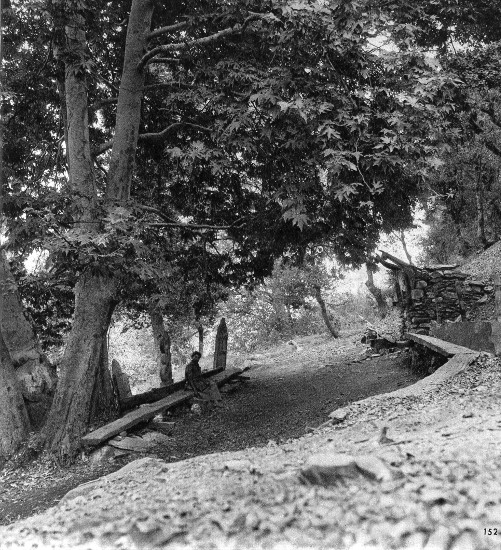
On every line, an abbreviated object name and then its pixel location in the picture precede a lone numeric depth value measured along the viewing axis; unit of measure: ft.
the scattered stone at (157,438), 29.43
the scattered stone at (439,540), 7.20
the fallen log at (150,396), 32.76
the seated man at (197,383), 38.97
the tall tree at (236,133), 23.57
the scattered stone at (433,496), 8.11
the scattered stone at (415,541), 7.31
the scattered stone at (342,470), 9.25
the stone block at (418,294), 49.08
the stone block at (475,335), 27.02
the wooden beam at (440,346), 29.38
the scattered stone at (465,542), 7.09
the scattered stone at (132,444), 27.53
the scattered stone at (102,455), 26.66
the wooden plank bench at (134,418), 27.14
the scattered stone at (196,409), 36.90
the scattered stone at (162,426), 31.58
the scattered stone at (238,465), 11.66
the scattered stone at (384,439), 12.69
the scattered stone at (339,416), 20.80
